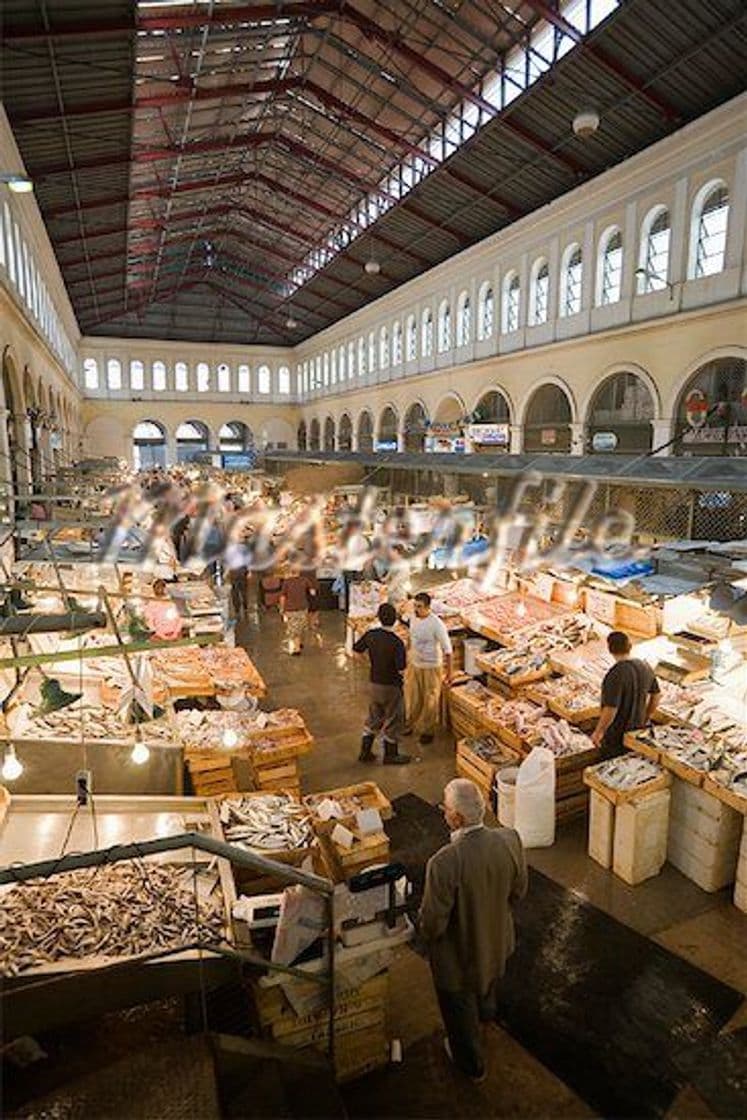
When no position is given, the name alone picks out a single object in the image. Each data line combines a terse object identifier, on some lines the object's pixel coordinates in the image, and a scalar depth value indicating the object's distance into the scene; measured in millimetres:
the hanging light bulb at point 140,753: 5301
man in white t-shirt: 8438
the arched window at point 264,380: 45281
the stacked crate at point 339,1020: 3822
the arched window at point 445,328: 23969
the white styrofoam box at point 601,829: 5895
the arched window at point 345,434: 35875
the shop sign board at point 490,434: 20219
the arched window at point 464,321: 22578
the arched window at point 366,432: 32906
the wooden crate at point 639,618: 8320
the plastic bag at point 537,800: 6152
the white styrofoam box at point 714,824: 5559
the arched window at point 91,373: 40688
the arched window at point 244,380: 44875
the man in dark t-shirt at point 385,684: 7727
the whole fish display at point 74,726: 6180
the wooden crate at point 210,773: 6312
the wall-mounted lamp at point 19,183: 8641
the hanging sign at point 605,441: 16656
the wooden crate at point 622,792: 5688
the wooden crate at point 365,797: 5809
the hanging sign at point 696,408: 13609
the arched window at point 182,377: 43188
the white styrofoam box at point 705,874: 5605
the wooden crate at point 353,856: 5012
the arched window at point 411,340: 26839
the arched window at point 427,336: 25375
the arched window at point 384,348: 29766
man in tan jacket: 3688
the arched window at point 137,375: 41906
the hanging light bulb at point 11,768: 4820
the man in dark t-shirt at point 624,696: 6535
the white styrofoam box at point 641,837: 5688
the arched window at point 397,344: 28250
